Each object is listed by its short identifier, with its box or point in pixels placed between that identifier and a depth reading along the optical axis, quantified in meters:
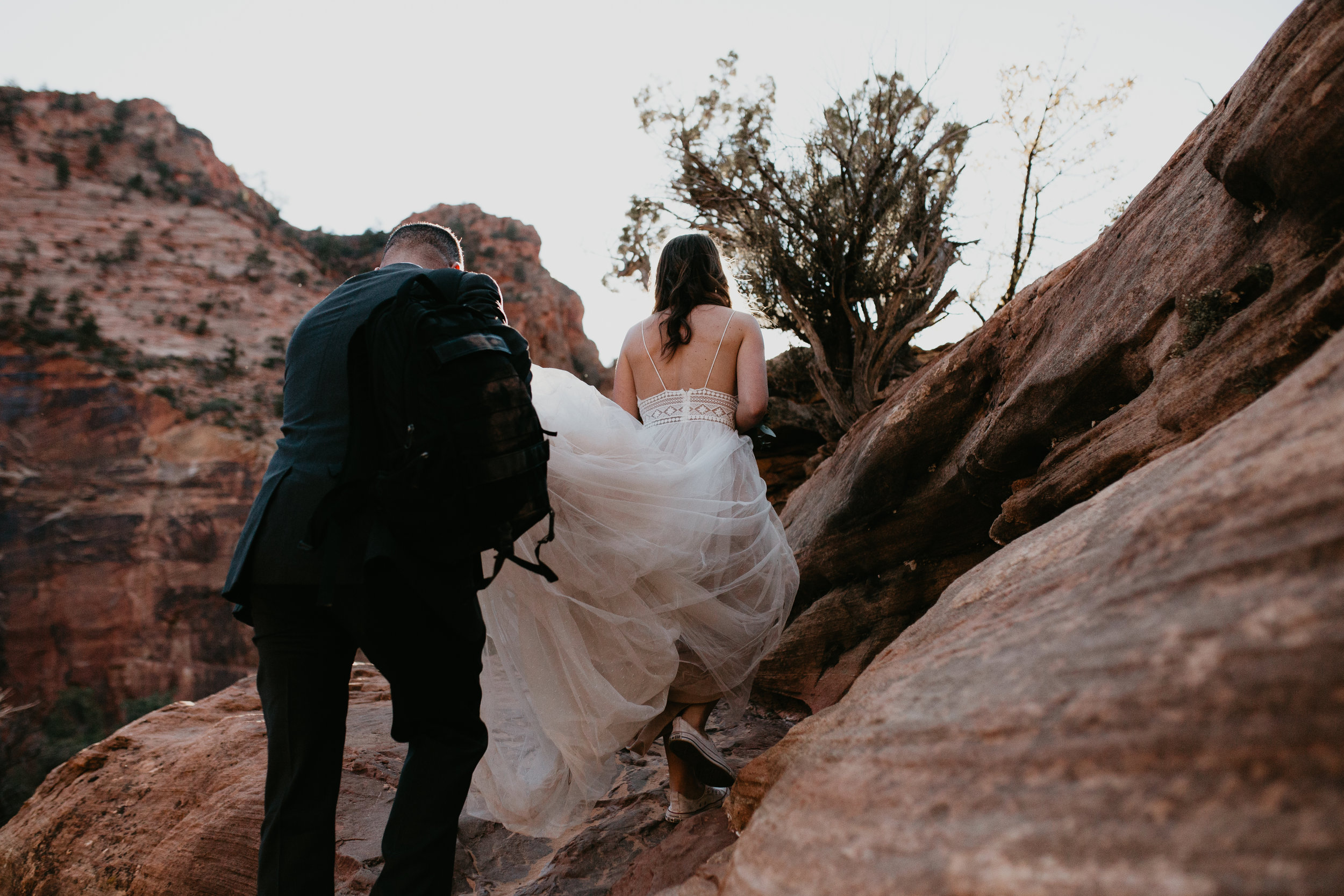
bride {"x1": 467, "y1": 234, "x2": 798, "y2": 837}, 2.84
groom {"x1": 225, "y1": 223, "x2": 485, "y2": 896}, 2.11
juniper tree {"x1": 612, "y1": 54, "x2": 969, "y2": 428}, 9.16
